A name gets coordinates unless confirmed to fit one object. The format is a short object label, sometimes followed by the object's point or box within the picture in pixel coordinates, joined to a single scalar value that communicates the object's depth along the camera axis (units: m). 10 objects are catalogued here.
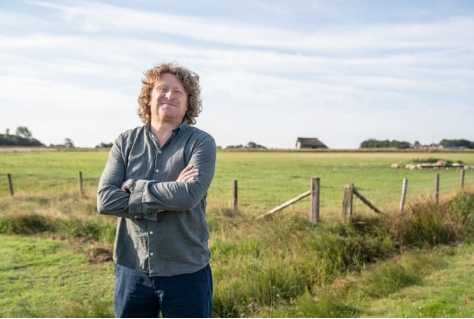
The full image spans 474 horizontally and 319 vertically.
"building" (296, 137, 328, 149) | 86.75
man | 2.54
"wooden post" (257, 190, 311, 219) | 9.52
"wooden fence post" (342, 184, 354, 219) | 8.84
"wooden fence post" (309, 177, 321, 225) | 9.23
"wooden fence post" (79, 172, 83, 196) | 13.76
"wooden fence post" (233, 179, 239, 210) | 10.66
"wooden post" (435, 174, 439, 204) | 11.71
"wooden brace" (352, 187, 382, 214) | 9.34
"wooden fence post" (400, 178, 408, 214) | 9.92
